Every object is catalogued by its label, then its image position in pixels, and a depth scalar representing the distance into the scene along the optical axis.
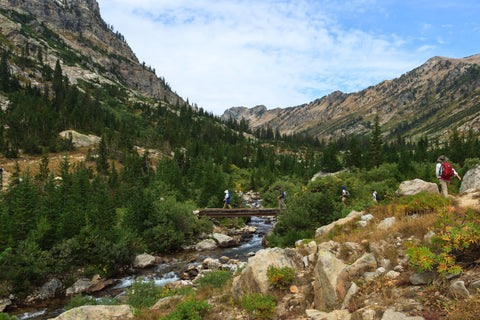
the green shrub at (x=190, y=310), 7.10
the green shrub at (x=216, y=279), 10.30
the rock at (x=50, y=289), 14.77
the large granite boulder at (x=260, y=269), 7.80
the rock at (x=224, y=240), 25.41
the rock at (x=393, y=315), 4.39
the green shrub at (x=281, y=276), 7.51
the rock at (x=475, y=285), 4.35
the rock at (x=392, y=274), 5.98
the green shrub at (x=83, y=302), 10.81
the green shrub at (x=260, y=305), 6.57
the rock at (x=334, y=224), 12.55
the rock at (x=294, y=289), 7.29
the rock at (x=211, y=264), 18.47
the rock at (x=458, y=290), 4.31
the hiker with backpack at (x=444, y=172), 10.43
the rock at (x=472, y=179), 14.15
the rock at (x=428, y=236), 6.84
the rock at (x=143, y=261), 19.36
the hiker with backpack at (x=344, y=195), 20.45
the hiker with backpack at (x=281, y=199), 24.30
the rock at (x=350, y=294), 5.69
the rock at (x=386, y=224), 9.37
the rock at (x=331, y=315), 5.23
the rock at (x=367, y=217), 11.48
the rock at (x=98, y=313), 8.49
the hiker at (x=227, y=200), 30.93
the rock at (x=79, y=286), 15.36
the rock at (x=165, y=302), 9.12
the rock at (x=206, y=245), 24.24
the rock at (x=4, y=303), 13.17
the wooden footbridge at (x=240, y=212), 30.31
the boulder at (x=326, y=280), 6.10
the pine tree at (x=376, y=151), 54.03
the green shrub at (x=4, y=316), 7.23
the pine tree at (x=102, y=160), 57.54
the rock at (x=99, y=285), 15.56
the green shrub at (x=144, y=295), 9.81
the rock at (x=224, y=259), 20.04
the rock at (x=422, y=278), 5.24
